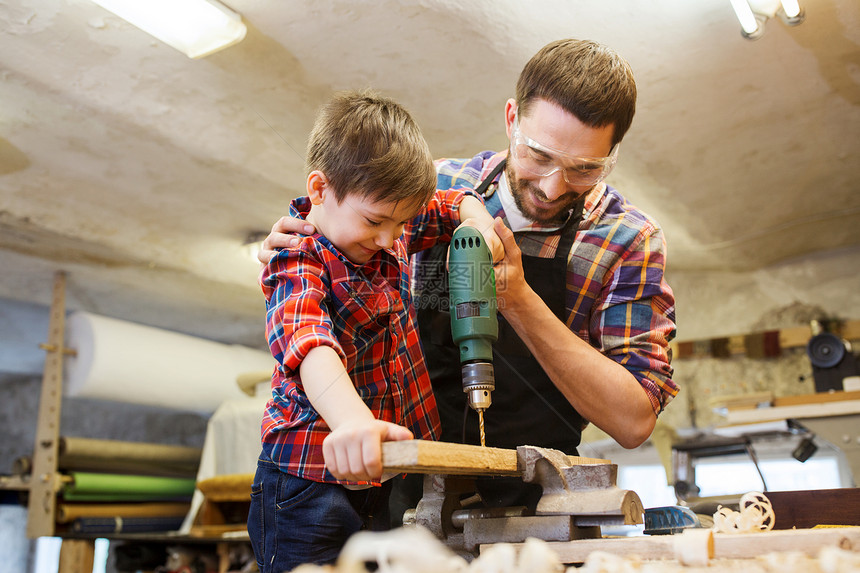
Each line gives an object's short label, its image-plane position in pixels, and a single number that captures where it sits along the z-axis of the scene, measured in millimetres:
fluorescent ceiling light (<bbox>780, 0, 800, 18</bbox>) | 2473
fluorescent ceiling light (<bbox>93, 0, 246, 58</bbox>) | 2395
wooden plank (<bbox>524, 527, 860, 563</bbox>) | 848
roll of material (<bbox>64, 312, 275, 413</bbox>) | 4910
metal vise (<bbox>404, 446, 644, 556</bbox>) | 1051
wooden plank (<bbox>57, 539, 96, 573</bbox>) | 4434
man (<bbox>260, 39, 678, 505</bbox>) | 1555
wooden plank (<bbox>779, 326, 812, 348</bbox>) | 5297
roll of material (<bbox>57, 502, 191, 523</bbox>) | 4770
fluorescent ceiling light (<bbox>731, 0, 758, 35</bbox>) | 2445
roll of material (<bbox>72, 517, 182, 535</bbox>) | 4758
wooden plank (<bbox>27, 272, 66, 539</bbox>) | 4645
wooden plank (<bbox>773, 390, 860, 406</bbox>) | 3682
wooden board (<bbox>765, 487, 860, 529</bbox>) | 1384
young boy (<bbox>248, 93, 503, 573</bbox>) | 1287
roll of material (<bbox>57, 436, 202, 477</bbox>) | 4984
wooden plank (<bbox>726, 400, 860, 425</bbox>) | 3680
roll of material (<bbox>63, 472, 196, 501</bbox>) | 4871
